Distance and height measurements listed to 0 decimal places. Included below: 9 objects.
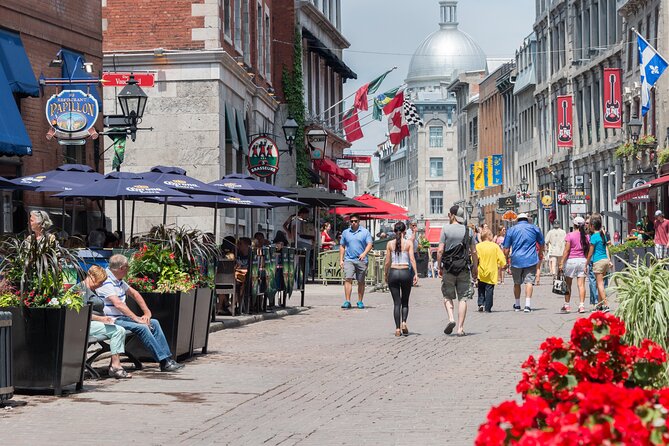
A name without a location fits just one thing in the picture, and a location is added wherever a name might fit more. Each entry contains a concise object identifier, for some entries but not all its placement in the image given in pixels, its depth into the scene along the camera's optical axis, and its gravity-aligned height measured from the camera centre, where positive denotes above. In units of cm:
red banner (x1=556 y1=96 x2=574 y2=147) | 6950 +813
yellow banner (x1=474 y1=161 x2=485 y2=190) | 10719 +842
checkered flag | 6756 +830
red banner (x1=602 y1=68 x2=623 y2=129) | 5603 +747
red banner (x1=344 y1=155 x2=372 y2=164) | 6275 +574
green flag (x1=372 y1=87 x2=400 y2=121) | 5456 +721
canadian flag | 5497 +668
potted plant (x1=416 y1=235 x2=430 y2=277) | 5188 +101
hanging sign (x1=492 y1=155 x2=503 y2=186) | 10119 +835
